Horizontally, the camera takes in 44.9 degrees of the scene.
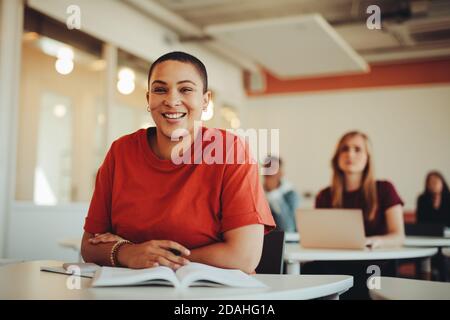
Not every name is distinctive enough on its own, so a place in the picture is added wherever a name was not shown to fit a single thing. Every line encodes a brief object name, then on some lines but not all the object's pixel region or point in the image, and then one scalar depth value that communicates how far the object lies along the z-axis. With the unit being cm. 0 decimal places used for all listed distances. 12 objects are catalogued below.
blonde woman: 308
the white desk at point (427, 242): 307
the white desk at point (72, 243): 325
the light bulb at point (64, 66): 625
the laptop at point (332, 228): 254
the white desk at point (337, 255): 240
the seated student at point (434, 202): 555
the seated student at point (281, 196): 515
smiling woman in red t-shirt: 166
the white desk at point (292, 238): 324
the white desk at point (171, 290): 120
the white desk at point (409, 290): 130
